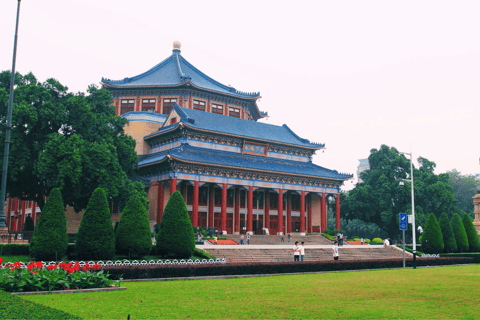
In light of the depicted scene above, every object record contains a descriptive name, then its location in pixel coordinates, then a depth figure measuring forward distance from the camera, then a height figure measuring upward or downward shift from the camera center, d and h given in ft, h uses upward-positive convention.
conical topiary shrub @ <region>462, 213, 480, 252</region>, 123.65 -4.75
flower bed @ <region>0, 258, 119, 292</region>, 40.16 -5.66
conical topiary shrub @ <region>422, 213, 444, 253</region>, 114.11 -4.46
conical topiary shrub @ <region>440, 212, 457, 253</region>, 117.50 -4.07
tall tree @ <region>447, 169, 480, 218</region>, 231.91 +15.91
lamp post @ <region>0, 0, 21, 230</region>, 65.77 +9.45
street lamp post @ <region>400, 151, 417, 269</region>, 82.15 -7.41
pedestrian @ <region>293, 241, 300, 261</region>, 78.74 -6.25
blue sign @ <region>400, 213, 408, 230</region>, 85.38 -0.34
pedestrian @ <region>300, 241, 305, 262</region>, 80.79 -5.90
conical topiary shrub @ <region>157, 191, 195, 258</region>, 81.35 -3.01
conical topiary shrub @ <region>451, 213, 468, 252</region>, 120.88 -3.88
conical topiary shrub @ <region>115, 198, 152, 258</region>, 77.86 -2.78
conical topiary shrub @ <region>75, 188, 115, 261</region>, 71.20 -2.49
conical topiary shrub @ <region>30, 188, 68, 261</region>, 69.21 -2.62
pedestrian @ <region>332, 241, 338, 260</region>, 83.71 -5.93
